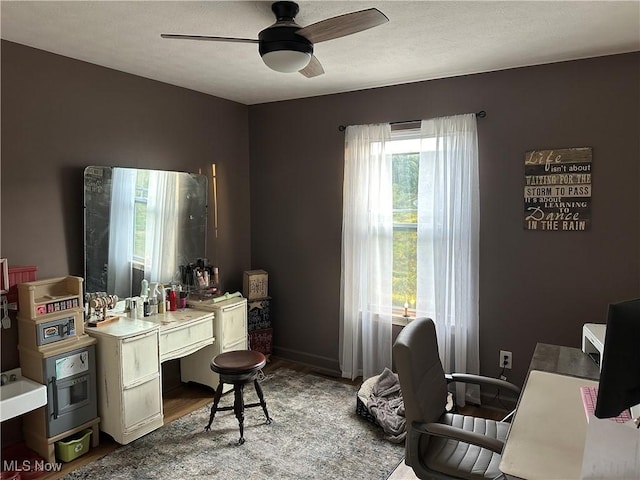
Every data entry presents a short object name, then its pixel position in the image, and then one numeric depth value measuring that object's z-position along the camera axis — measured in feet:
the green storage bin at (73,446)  8.84
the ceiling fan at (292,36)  6.22
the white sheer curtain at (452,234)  11.06
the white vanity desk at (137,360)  9.24
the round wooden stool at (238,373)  9.56
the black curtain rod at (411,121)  10.90
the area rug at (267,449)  8.54
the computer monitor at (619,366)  3.89
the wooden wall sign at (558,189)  9.91
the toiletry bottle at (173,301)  11.60
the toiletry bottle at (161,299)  11.35
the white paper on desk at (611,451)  4.12
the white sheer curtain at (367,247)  12.29
